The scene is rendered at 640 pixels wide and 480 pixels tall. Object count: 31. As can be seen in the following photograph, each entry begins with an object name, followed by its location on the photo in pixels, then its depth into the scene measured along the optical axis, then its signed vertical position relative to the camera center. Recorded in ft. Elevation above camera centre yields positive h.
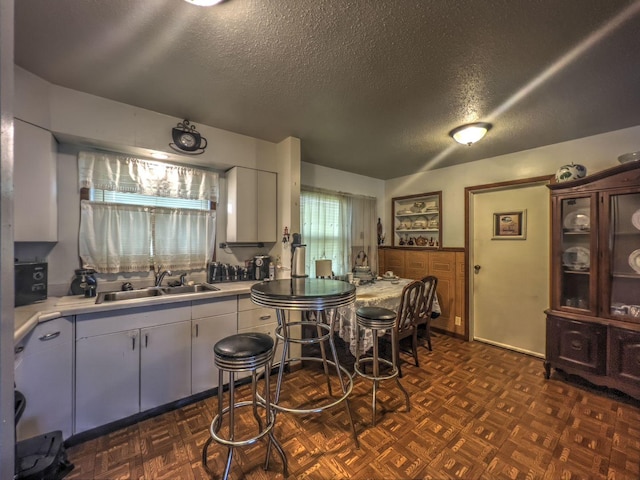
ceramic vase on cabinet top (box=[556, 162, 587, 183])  8.16 +2.11
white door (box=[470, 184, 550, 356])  10.01 -1.27
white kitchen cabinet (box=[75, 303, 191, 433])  5.68 -2.83
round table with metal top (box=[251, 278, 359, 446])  4.75 -1.05
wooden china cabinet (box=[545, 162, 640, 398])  7.16 -1.12
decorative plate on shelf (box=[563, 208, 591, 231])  8.08 +0.64
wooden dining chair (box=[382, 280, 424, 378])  8.57 -2.44
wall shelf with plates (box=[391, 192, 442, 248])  13.16 +1.02
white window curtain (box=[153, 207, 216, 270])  8.27 +0.03
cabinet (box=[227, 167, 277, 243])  9.07 +1.17
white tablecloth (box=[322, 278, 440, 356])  8.16 -2.23
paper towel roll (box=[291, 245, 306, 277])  7.80 -0.71
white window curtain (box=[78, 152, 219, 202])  7.19 +1.83
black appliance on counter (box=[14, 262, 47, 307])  5.61 -0.96
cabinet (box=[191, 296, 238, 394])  7.07 -2.59
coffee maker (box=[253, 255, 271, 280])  9.62 -0.98
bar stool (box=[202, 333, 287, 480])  4.65 -2.19
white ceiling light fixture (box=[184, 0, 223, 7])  3.91 +3.48
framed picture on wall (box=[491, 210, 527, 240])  10.36 +0.60
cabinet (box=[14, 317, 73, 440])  4.88 -2.63
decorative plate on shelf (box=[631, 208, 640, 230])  7.30 +0.60
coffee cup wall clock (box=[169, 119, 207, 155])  7.73 +2.91
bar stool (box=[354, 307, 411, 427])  6.56 -2.06
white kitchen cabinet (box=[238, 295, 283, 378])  7.88 -2.42
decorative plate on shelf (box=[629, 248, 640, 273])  7.34 -0.53
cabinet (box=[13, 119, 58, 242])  5.58 +1.20
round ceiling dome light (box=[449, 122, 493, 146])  8.00 +3.26
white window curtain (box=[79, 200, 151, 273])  7.16 +0.03
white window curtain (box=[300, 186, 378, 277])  12.09 +0.56
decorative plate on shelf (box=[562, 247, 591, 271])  8.16 -0.54
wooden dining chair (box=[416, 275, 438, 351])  9.78 -2.26
